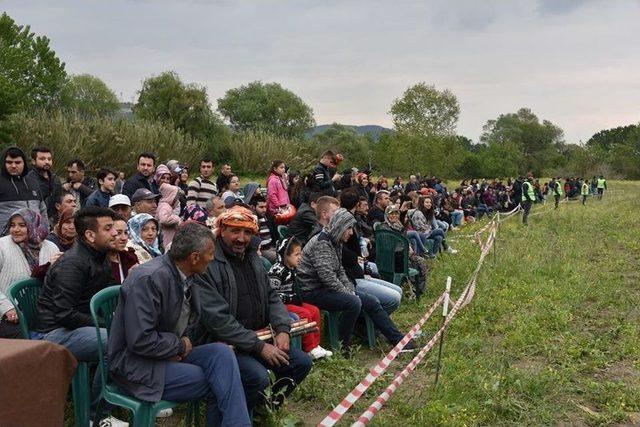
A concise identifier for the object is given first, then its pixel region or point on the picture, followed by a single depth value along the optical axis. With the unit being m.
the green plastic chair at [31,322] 3.88
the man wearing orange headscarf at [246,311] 3.80
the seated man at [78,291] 3.81
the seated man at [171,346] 3.27
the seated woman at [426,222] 10.91
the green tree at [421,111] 55.28
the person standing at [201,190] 8.48
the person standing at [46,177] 6.95
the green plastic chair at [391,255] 7.62
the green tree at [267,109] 73.44
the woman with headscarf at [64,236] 4.98
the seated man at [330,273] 5.51
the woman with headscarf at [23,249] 4.44
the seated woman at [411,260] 7.72
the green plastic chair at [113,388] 3.32
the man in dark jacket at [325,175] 9.09
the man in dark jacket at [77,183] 7.59
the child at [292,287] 5.32
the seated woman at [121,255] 4.16
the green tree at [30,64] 35.50
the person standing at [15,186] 6.23
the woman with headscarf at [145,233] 5.23
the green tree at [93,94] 77.34
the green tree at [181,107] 36.59
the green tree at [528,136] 89.94
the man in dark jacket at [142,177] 7.39
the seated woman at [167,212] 6.44
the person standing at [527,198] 18.45
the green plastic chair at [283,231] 7.35
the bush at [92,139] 19.70
